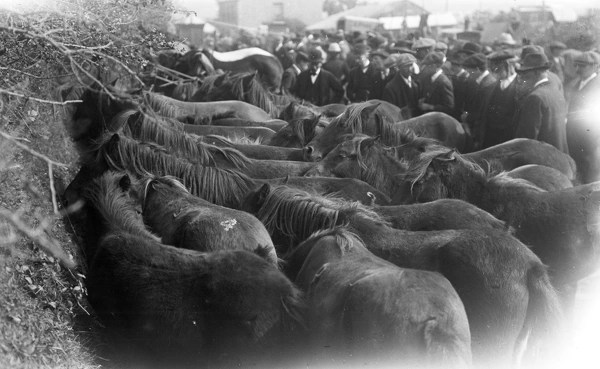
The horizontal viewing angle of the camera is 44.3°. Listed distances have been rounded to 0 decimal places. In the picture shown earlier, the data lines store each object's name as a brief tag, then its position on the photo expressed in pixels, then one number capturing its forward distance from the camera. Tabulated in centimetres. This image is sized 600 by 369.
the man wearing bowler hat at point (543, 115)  943
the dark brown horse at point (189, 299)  443
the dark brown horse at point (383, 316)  390
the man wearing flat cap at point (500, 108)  1032
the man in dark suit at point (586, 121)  930
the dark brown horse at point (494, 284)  471
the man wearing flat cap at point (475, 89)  1179
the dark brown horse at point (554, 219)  612
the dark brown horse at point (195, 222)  538
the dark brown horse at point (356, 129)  868
